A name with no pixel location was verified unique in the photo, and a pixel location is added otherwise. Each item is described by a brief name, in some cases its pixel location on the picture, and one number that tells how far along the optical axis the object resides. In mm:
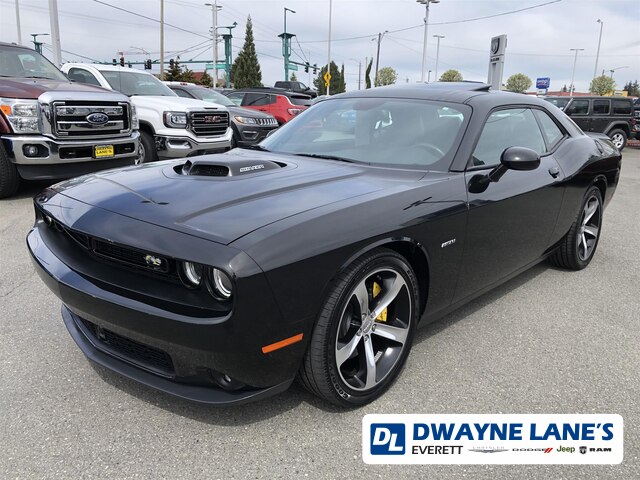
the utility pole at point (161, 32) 37969
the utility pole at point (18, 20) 38219
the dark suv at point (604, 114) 16875
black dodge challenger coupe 1903
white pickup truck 7961
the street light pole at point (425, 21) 34625
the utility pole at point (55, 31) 14057
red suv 12961
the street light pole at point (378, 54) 55984
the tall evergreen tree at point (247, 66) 55625
